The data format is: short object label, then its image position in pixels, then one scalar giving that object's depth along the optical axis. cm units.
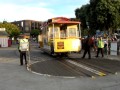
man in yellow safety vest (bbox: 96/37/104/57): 965
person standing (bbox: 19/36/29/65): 757
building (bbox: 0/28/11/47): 2791
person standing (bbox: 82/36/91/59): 920
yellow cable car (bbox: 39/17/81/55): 917
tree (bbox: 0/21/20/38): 4234
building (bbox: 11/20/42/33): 6686
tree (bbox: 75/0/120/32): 1429
